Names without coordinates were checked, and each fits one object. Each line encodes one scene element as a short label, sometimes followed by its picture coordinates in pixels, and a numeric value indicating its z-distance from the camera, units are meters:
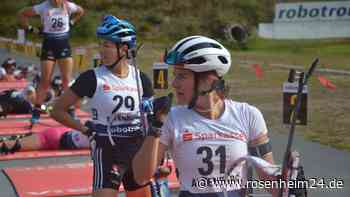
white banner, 44.52
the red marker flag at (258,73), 26.27
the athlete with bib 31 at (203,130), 4.77
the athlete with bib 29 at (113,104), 7.04
